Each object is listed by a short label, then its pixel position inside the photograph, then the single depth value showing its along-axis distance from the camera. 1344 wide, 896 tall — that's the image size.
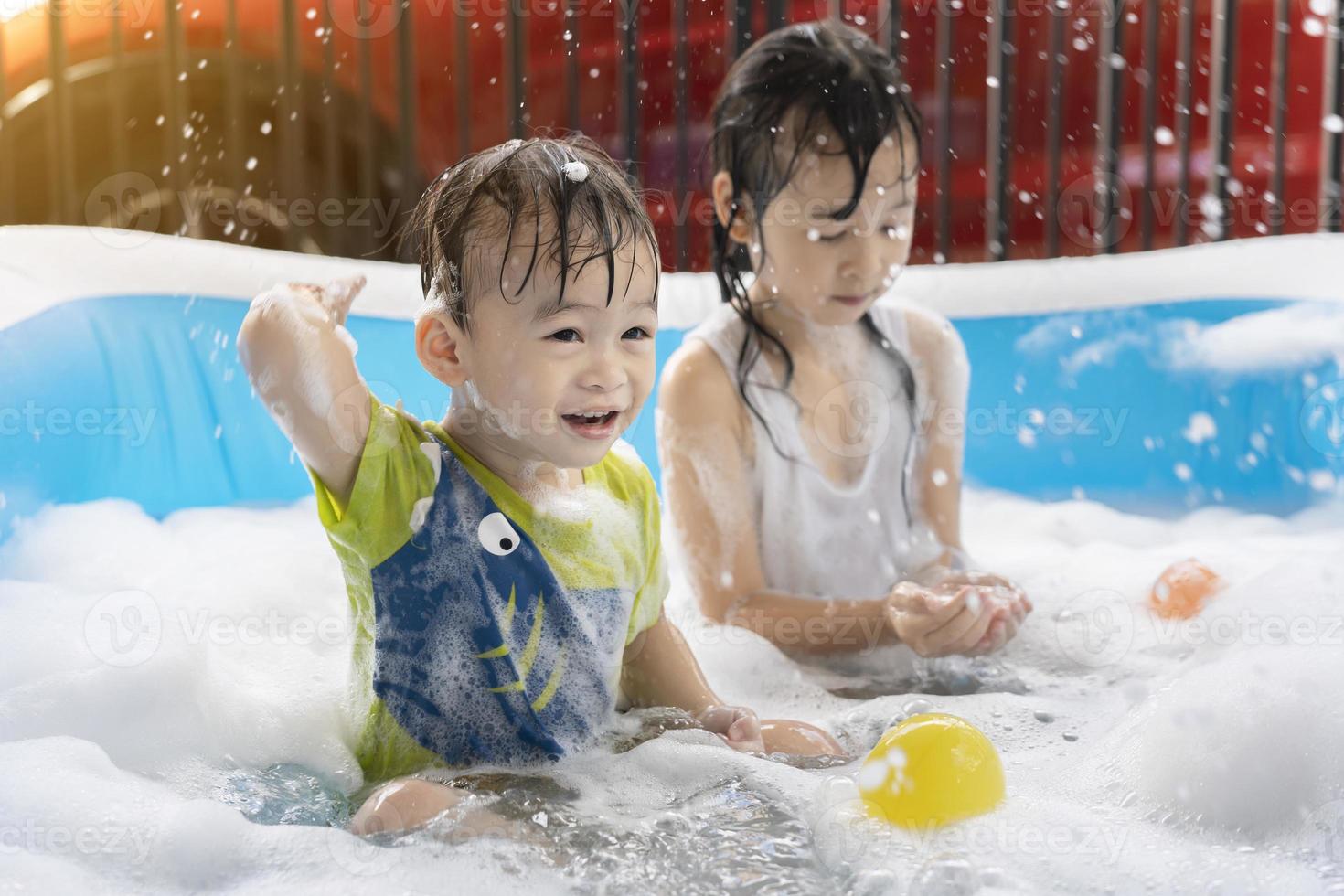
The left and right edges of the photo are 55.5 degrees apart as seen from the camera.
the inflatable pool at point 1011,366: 1.97
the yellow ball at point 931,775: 1.16
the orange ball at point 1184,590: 1.93
